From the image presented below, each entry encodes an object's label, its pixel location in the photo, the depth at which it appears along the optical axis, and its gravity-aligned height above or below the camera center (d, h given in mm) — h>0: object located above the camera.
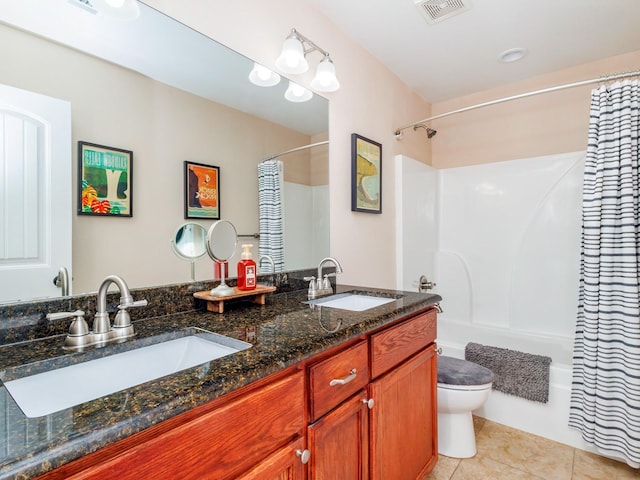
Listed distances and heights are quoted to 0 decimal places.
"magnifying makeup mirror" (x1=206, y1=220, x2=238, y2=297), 1233 -25
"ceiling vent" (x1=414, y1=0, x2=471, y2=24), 1730 +1221
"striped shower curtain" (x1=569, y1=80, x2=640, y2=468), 1670 -276
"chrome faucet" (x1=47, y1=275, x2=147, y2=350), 831 -226
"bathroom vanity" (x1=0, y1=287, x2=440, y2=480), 493 -342
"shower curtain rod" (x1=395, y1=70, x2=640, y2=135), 1757 +867
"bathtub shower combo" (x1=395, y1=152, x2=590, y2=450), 2420 -108
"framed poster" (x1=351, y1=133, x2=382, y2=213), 2012 +397
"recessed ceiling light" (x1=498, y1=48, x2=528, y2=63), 2191 +1228
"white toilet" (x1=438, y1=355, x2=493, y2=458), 1741 -868
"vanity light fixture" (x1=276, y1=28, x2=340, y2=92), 1480 +812
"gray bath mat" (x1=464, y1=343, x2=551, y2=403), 1964 -814
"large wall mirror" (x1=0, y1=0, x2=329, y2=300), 932 +444
